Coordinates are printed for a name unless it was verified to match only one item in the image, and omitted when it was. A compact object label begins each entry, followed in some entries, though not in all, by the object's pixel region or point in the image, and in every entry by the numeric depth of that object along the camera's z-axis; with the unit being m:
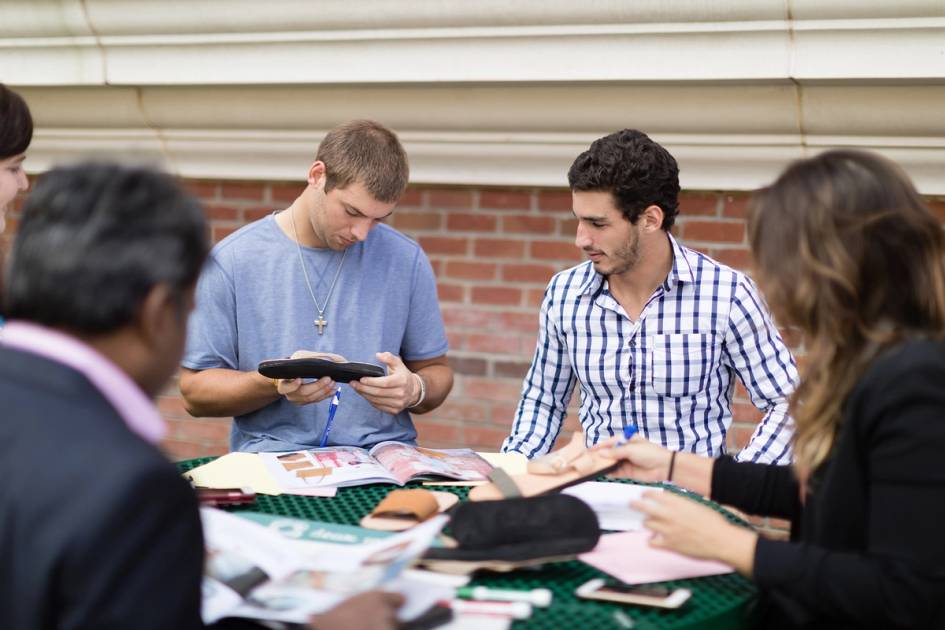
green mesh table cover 1.48
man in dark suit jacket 1.00
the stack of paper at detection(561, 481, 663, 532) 1.82
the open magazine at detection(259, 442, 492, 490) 2.16
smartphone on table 1.53
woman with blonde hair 1.40
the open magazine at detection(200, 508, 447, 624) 1.39
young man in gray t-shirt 2.67
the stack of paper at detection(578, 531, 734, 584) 1.65
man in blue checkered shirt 2.85
